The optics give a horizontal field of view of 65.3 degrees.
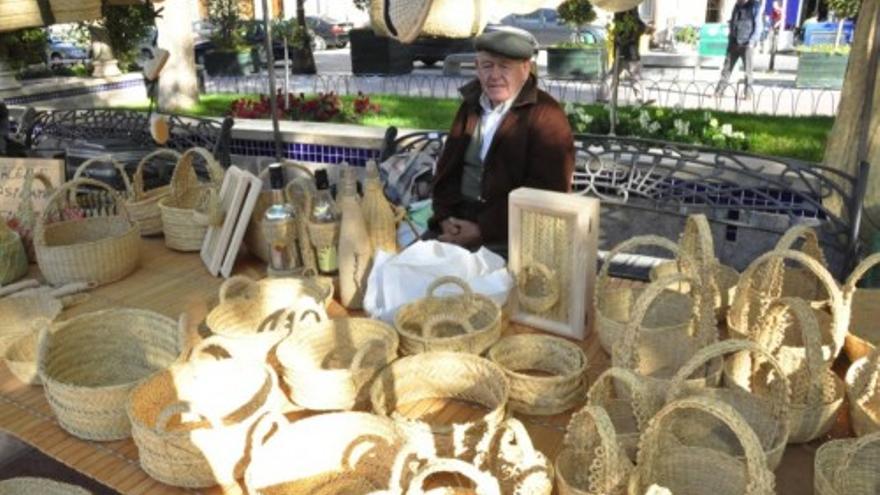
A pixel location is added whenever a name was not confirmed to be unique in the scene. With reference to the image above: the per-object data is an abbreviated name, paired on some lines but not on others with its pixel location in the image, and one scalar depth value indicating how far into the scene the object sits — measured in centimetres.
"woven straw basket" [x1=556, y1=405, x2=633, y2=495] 107
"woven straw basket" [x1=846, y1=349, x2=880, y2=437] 134
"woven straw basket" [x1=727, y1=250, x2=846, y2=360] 144
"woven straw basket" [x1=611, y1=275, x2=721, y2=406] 130
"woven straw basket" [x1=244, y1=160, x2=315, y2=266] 232
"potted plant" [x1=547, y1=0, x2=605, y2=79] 1084
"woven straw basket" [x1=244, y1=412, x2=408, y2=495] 135
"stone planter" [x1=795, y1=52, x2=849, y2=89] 955
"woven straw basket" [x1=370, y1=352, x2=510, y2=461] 150
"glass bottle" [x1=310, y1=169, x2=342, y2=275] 206
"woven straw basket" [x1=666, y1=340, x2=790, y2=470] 118
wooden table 133
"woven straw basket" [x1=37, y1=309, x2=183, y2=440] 175
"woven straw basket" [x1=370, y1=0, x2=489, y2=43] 184
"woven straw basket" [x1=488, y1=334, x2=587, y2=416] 148
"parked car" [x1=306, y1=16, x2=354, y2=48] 2109
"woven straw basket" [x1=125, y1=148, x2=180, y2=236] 264
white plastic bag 188
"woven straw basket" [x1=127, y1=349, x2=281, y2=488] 129
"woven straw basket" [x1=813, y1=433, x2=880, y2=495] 113
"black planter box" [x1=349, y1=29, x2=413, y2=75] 1362
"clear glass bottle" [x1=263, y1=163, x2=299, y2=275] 210
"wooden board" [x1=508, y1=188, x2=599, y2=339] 171
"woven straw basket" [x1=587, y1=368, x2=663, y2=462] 122
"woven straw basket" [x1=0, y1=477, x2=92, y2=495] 183
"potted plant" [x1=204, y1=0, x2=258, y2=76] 1421
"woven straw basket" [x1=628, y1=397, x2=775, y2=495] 113
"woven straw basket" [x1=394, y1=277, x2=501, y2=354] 163
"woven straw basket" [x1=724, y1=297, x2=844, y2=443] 130
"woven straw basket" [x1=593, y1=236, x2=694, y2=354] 158
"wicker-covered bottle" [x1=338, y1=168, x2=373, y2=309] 195
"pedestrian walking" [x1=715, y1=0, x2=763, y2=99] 882
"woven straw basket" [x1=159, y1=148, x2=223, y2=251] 248
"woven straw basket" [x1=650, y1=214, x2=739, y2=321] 151
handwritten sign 257
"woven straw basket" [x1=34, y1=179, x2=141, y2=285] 217
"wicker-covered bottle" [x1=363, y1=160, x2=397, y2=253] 201
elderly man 253
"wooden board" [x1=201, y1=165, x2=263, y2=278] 221
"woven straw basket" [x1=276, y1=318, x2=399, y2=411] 149
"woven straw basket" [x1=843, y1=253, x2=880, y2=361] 180
